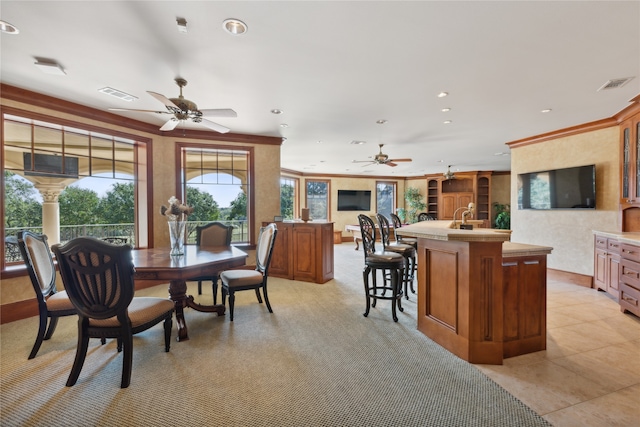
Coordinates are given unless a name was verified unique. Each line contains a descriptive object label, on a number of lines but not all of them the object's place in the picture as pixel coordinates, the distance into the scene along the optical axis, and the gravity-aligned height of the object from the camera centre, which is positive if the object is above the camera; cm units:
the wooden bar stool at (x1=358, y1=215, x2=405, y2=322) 300 -56
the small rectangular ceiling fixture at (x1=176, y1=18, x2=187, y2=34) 197 +134
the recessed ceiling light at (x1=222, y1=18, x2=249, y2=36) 199 +135
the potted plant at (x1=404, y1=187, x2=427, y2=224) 1102 +22
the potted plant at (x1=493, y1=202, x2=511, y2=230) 927 -23
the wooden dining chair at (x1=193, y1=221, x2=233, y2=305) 385 -33
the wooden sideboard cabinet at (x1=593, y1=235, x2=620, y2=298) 351 -74
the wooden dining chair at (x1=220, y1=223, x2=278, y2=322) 299 -71
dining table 239 -49
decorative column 387 +0
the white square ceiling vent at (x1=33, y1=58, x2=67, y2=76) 255 +136
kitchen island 213 -67
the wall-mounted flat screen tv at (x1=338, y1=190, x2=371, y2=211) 1088 +42
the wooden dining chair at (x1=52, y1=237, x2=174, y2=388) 187 -53
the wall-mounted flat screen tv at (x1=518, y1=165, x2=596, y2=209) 436 +36
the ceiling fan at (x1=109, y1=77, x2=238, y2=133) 267 +101
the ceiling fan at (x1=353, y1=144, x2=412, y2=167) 547 +103
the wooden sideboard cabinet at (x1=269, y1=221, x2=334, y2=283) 460 -71
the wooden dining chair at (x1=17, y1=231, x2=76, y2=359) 224 -62
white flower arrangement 296 +0
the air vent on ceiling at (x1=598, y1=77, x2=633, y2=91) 289 +134
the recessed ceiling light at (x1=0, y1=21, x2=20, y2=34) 202 +136
